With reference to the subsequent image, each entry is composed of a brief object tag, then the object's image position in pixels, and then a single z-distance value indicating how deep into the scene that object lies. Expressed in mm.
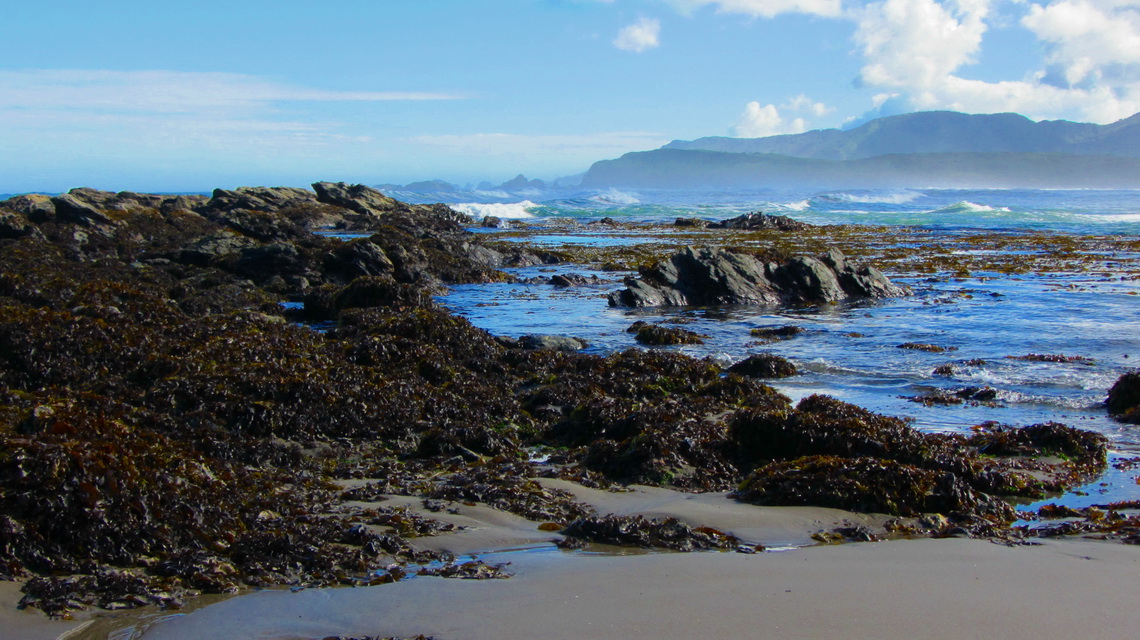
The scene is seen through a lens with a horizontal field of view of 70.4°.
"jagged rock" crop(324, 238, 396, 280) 18781
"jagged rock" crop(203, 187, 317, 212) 40125
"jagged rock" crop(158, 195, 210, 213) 35500
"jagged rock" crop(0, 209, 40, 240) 22453
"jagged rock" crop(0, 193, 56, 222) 24516
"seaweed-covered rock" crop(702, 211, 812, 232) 42531
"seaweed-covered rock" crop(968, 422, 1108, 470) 6246
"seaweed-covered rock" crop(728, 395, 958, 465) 6027
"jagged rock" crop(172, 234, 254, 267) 19484
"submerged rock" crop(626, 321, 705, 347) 12336
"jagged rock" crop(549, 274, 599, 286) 20578
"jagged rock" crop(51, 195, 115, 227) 25464
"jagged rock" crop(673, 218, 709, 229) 45475
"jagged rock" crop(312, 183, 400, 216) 44969
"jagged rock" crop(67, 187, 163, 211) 31114
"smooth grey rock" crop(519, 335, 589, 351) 11148
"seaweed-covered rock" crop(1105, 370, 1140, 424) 7801
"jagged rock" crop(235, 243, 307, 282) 18344
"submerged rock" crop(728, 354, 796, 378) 9789
